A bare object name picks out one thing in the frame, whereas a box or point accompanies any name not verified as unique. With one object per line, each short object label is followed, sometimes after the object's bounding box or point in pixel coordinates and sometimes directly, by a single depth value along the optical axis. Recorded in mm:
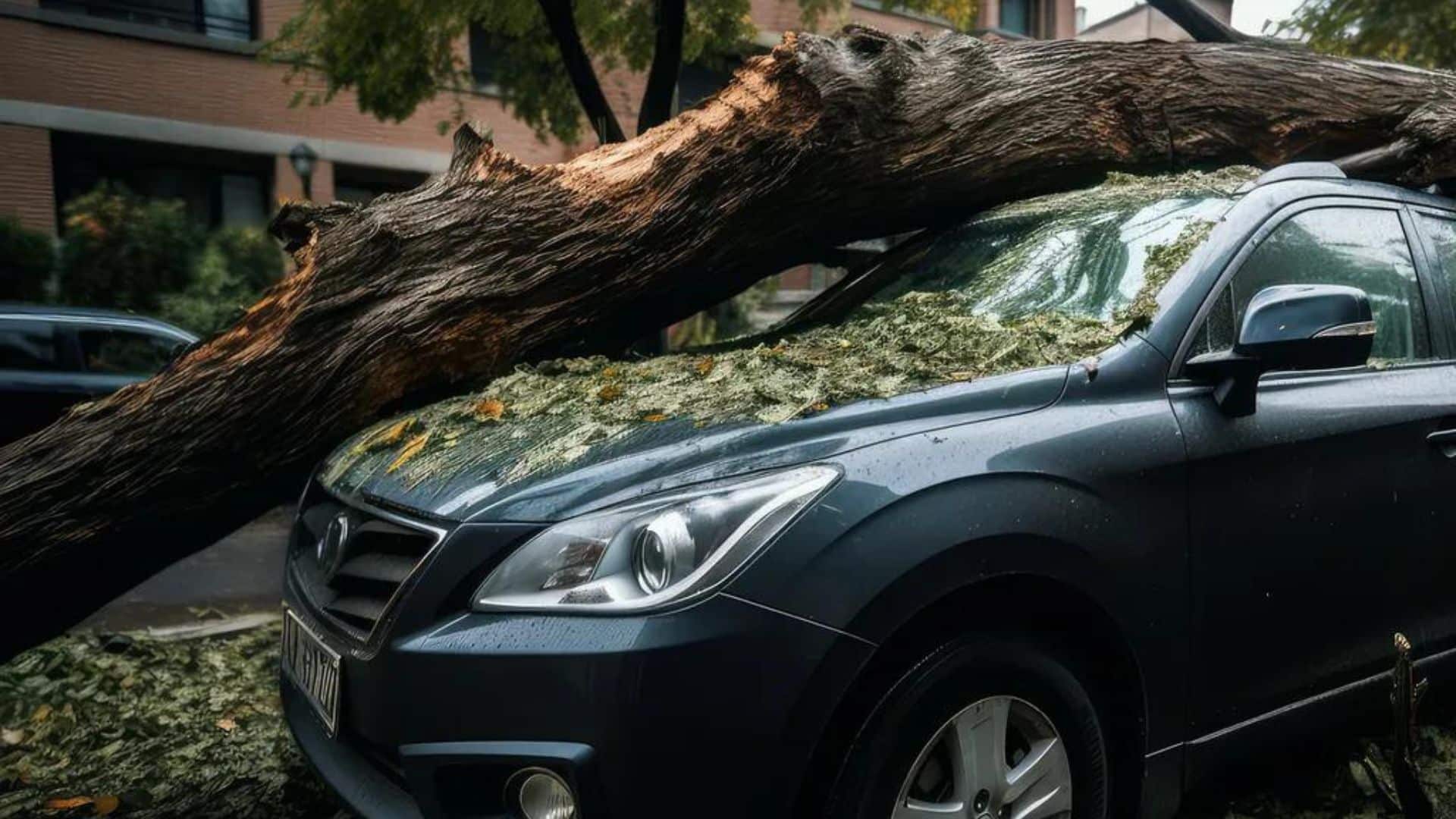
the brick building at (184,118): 13898
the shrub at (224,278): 12250
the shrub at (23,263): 12125
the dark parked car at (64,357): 7785
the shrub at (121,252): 12438
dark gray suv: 1927
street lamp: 13695
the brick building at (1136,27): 28484
